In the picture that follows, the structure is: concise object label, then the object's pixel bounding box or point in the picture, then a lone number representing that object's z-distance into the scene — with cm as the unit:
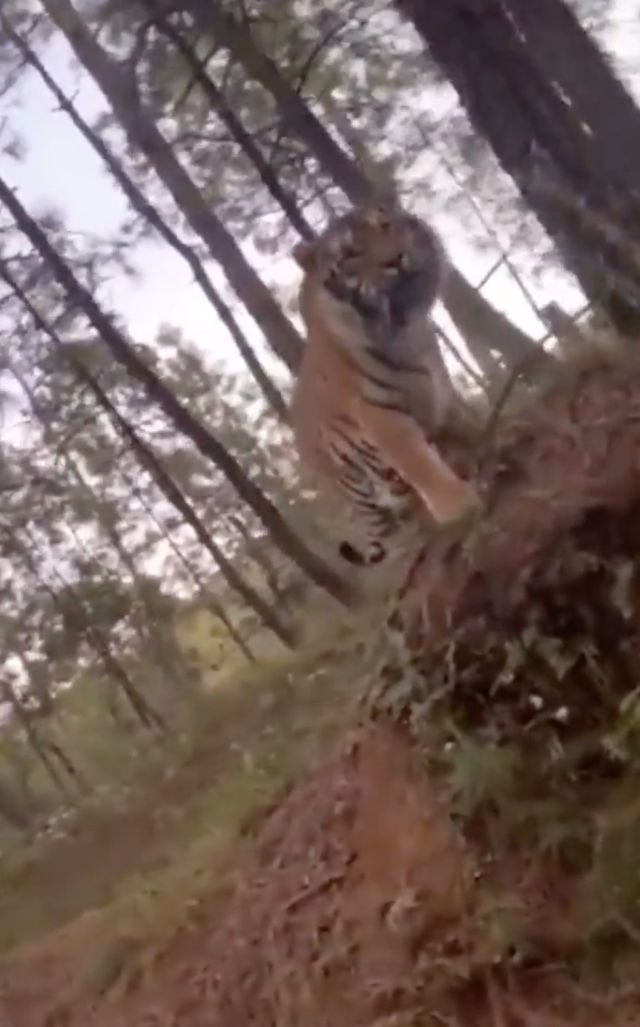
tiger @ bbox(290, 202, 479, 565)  654
